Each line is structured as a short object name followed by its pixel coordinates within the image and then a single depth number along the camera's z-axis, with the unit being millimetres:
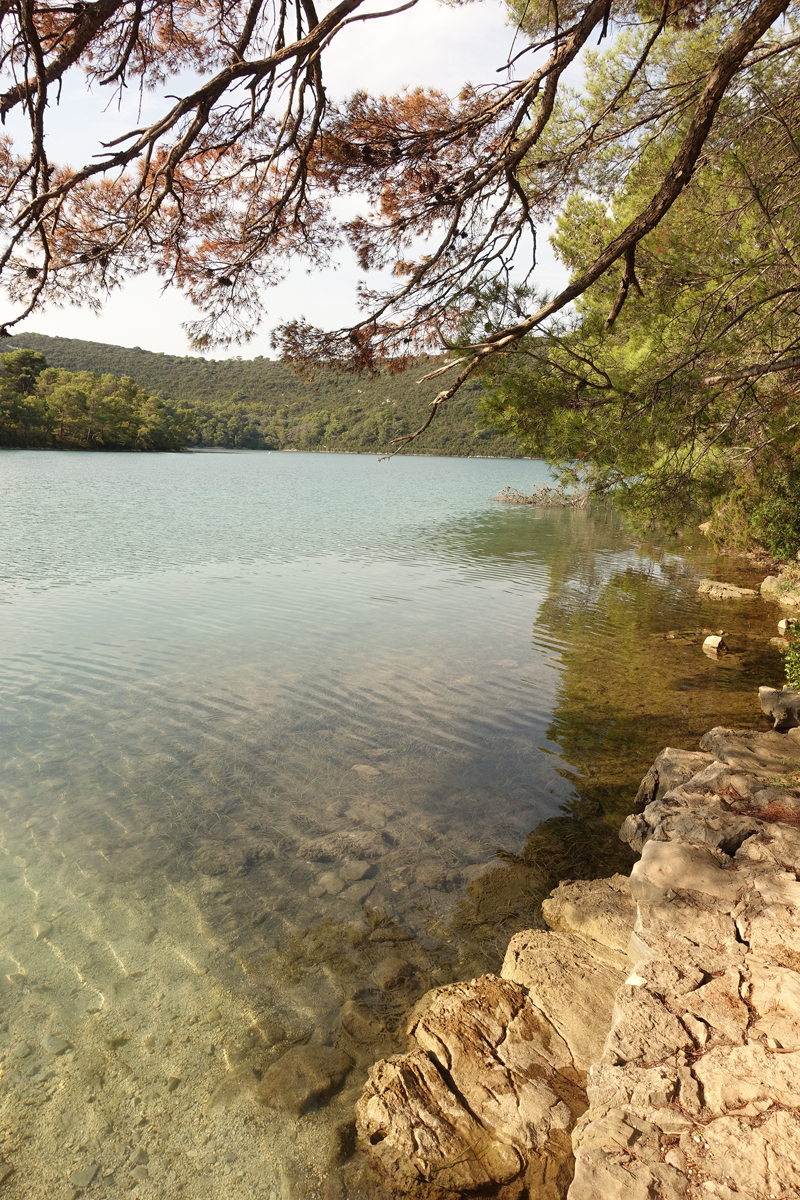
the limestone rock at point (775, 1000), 2471
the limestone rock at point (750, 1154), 1958
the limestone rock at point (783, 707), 6391
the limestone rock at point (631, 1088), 2369
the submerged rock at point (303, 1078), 2920
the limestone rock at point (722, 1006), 2588
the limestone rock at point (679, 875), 3467
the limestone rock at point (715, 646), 10078
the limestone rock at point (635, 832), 4789
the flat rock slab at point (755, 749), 5039
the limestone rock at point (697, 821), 3900
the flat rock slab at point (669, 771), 5227
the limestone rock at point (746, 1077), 2242
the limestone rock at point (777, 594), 12562
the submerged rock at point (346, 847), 4836
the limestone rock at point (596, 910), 3787
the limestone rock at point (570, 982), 3098
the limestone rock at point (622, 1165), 2039
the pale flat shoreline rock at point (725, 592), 14148
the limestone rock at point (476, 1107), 2520
